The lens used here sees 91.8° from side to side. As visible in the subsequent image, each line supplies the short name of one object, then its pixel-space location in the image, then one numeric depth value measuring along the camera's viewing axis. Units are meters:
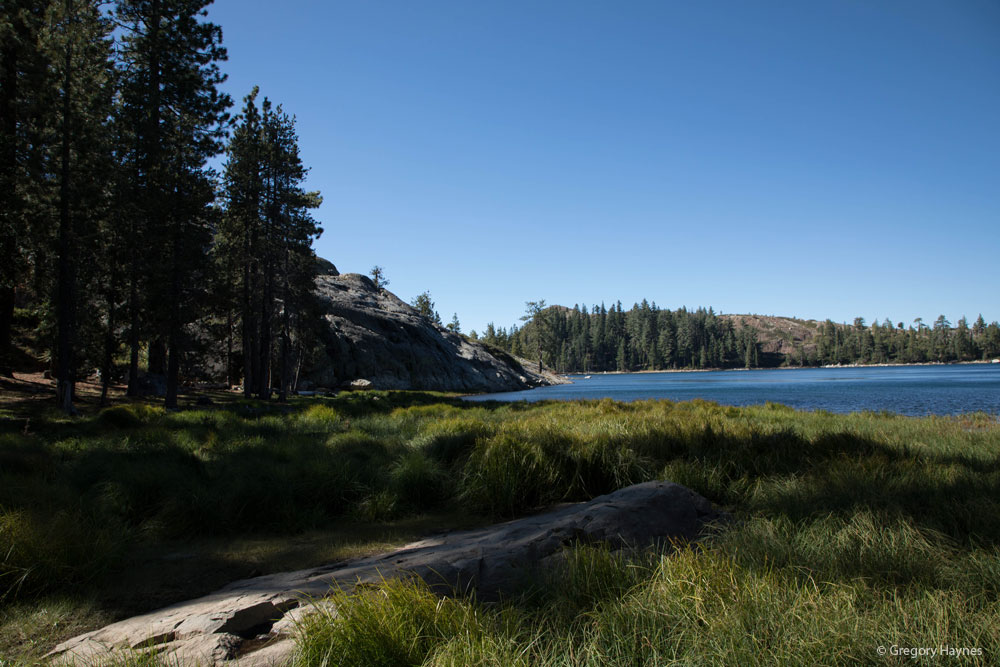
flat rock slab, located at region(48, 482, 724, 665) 2.59
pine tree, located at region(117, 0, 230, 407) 18.12
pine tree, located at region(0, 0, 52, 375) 16.69
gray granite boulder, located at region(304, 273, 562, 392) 47.06
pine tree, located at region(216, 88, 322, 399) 26.34
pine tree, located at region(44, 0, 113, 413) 16.62
